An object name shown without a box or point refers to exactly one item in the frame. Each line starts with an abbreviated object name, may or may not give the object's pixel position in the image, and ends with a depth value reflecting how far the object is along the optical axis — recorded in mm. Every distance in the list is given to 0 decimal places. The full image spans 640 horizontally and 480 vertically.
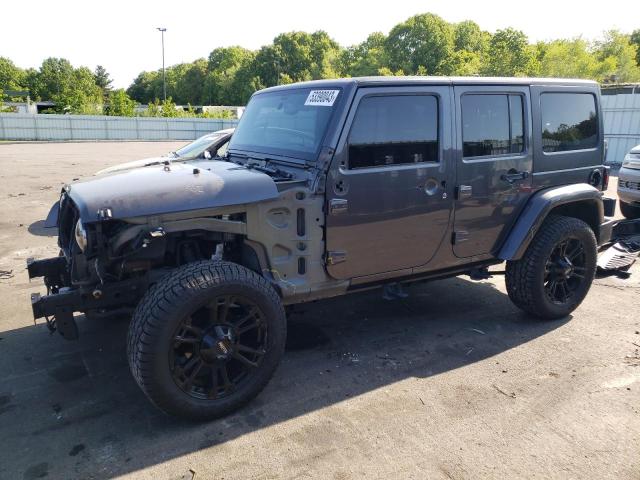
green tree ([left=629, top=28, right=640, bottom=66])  65312
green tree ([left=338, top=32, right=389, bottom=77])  67125
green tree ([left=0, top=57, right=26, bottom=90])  76938
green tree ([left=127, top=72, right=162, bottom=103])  96562
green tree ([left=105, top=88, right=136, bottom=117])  38406
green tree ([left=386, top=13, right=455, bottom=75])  64000
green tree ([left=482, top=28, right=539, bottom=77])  42100
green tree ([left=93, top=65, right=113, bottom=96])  101750
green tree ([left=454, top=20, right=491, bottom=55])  70312
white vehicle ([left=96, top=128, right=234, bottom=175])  7280
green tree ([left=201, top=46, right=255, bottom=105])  78188
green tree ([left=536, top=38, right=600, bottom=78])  41791
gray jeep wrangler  3008
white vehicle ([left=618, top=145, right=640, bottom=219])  8203
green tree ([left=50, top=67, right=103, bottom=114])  39344
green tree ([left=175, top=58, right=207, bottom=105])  90688
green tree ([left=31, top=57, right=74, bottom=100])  72812
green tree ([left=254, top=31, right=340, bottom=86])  77562
